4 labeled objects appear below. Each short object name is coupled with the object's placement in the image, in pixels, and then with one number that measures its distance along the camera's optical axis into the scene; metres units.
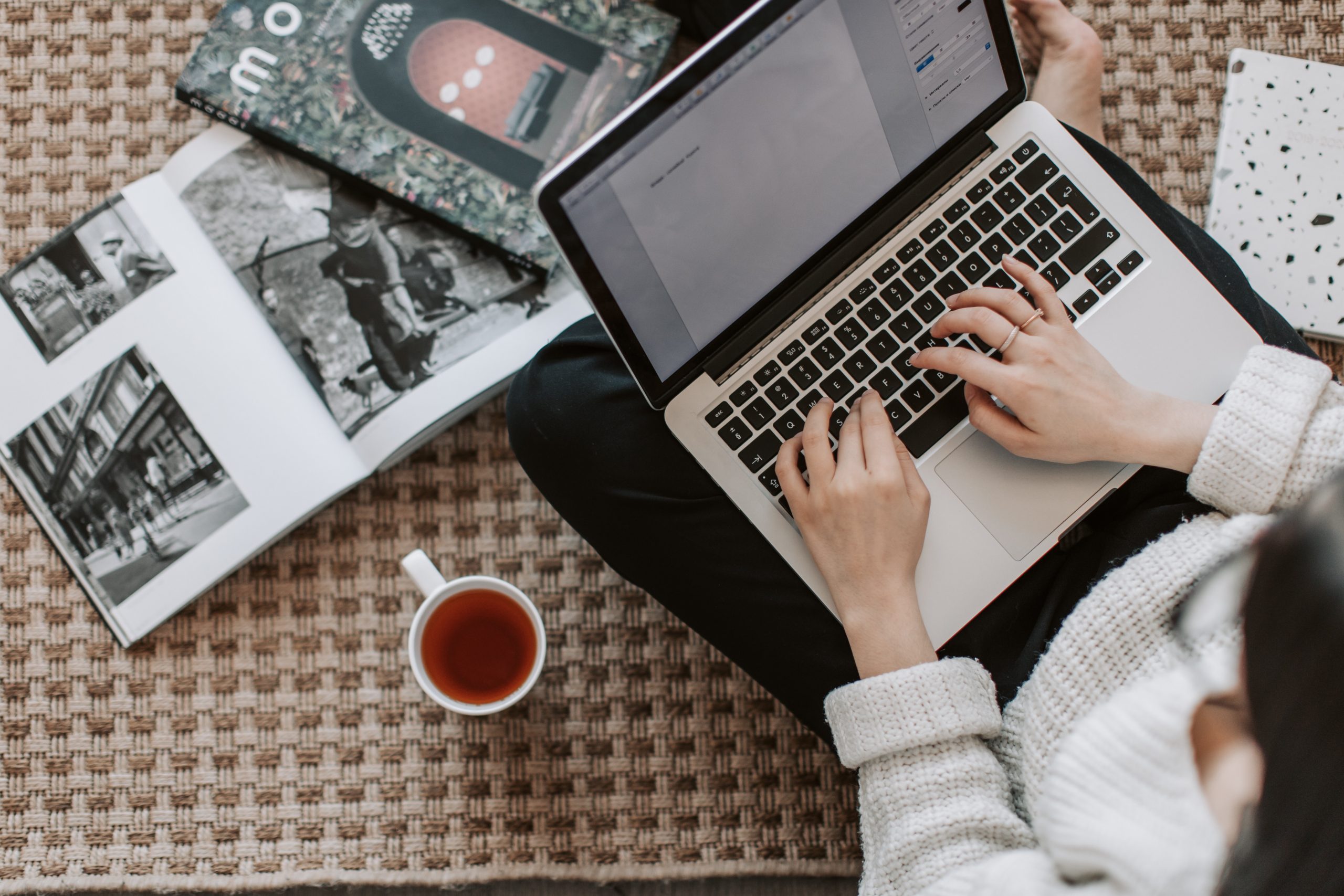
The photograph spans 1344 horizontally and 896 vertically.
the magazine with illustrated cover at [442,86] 0.75
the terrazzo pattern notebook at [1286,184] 0.77
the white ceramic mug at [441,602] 0.67
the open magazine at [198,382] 0.75
